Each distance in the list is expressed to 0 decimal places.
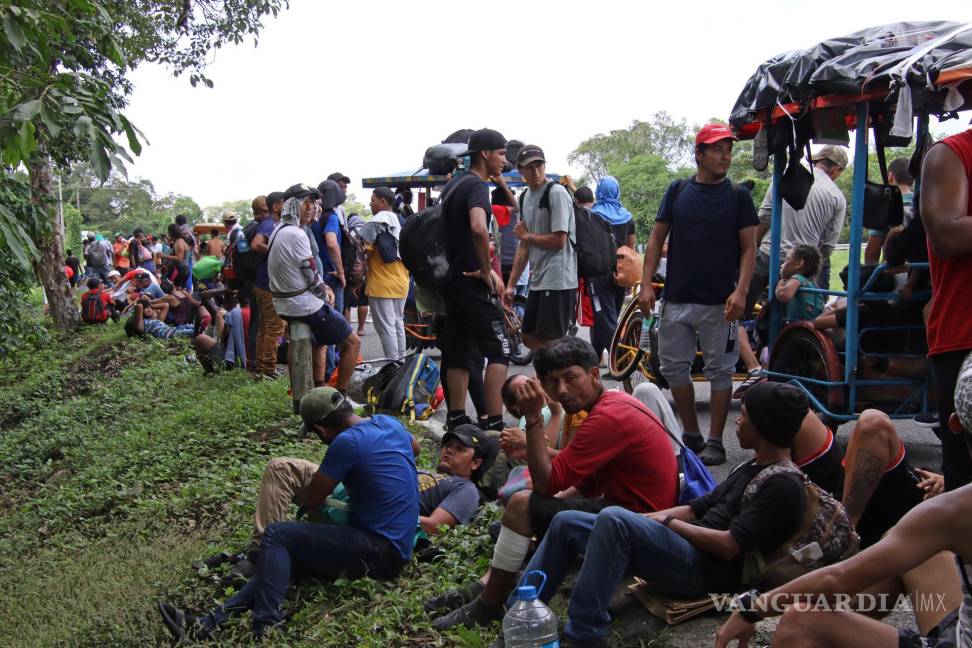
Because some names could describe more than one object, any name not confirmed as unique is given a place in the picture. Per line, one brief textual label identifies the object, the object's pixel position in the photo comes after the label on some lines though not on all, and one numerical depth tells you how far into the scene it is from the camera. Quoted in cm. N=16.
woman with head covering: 853
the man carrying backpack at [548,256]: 693
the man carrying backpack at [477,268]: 672
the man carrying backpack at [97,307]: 1802
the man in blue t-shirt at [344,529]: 513
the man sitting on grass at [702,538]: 354
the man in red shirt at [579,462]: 411
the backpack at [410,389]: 815
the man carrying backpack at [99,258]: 2214
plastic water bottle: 368
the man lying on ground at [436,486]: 570
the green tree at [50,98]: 400
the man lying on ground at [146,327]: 1536
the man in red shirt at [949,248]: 328
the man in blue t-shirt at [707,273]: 619
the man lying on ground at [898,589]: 218
